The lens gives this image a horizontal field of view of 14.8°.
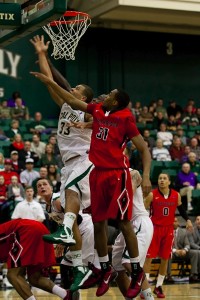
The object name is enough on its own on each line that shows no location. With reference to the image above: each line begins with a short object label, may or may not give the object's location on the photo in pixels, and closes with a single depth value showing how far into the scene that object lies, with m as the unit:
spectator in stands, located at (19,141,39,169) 19.62
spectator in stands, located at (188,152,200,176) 21.30
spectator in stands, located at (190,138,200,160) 22.55
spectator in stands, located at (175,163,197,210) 19.81
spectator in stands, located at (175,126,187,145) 23.27
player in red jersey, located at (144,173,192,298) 14.80
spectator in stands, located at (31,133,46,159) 20.47
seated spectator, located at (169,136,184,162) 22.45
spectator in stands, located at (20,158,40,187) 18.39
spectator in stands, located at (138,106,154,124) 24.66
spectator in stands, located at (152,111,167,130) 24.47
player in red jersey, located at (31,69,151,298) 8.83
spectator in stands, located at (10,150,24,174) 19.07
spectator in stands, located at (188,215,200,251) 17.56
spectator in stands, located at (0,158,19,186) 17.80
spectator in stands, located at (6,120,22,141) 21.41
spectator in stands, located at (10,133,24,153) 19.97
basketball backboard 10.04
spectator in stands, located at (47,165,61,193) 18.38
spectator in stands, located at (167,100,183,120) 26.19
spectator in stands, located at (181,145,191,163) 21.91
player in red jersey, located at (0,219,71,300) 10.02
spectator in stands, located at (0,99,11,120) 22.91
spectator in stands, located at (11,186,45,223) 15.85
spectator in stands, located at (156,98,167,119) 25.48
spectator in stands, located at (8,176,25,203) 17.06
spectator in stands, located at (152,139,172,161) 22.00
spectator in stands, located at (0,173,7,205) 16.98
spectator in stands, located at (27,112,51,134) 22.48
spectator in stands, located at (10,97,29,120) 23.22
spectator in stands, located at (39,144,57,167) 19.72
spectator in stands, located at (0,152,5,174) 17.03
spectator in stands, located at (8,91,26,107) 23.95
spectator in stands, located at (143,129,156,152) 22.17
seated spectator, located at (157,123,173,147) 23.22
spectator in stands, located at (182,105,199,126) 25.38
